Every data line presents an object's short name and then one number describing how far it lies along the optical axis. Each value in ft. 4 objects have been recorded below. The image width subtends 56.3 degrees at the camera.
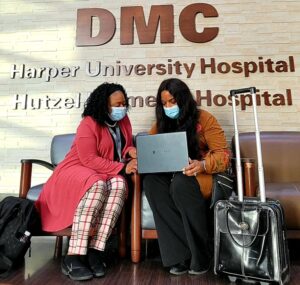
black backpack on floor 5.04
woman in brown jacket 4.89
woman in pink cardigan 4.88
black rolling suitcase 4.17
